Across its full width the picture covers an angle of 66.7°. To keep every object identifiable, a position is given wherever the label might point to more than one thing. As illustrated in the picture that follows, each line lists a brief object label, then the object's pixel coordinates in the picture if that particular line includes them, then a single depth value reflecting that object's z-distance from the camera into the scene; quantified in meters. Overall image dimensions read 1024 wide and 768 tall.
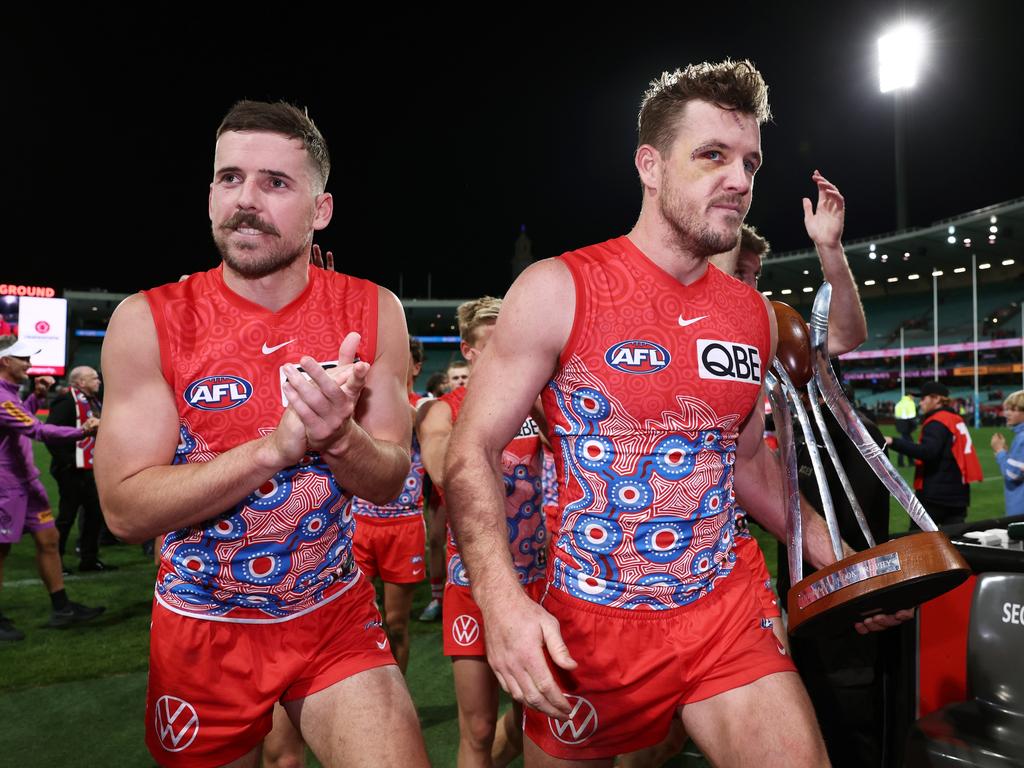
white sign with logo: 30.47
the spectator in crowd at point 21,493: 5.56
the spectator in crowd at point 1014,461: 7.05
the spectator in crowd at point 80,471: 7.70
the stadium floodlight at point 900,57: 33.85
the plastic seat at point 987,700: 2.12
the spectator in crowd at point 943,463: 7.13
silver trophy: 1.76
